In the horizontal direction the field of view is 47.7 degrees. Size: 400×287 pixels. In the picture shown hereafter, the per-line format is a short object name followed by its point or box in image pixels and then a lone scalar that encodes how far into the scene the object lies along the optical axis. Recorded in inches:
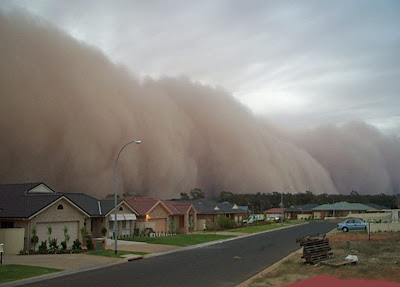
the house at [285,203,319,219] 4157.2
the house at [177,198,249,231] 2253.9
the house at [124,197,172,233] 1702.8
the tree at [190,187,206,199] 5211.6
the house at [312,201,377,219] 3627.2
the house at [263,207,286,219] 4104.3
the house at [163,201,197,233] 1934.2
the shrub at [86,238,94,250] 1069.8
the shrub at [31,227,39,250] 1042.1
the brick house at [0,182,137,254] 1069.1
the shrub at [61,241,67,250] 1050.8
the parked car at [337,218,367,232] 1740.9
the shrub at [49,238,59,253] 1029.8
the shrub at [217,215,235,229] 2101.4
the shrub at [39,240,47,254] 1018.4
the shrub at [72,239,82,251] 1067.8
